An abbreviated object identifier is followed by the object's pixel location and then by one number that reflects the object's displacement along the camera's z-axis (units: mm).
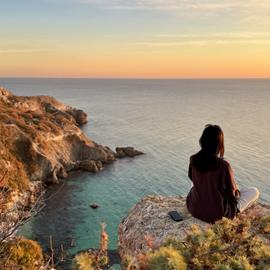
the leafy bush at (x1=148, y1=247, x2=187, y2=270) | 3674
